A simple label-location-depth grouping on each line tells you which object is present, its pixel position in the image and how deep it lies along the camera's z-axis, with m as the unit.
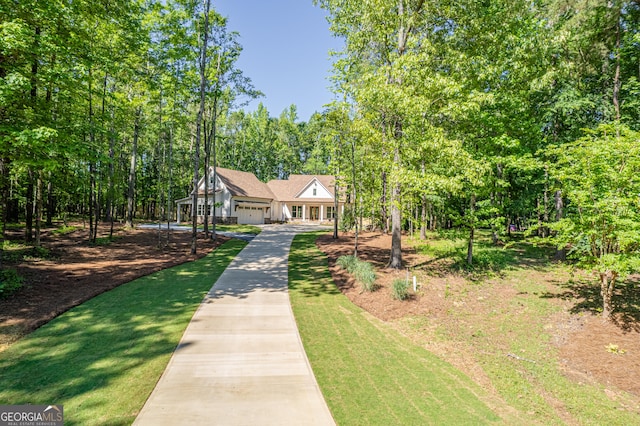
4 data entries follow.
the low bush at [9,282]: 9.22
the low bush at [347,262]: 13.75
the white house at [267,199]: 37.19
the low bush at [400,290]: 10.56
